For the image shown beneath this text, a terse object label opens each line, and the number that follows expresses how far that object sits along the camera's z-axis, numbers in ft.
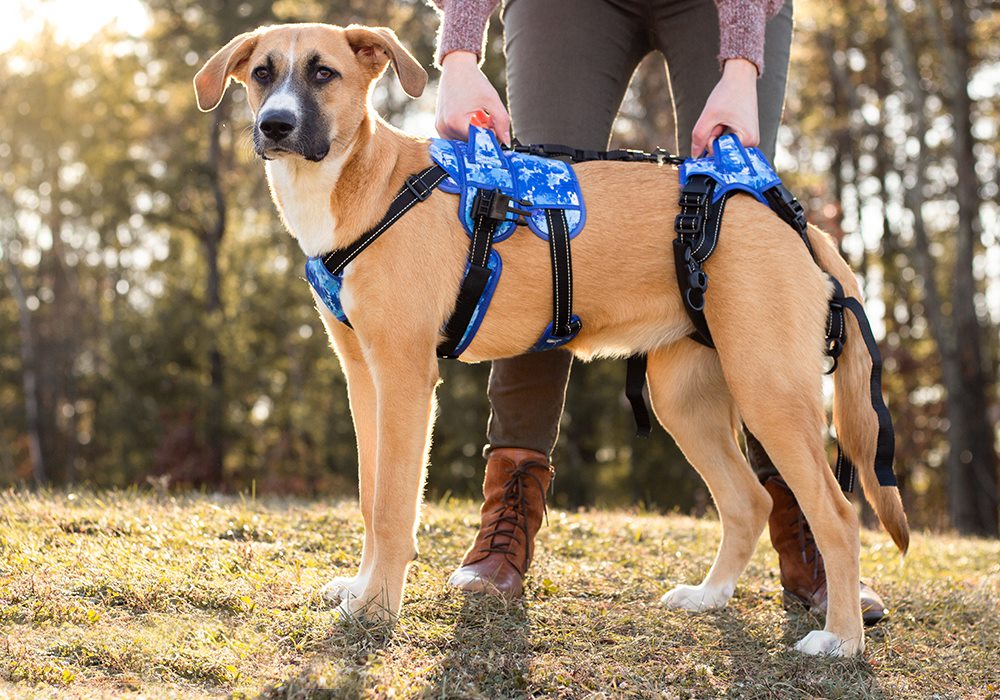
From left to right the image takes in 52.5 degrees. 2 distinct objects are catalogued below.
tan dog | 11.64
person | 13.35
